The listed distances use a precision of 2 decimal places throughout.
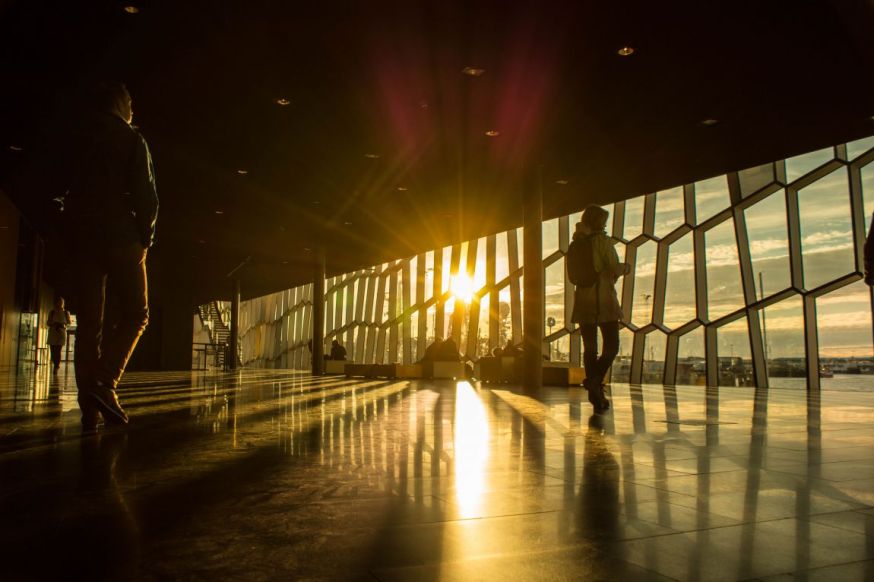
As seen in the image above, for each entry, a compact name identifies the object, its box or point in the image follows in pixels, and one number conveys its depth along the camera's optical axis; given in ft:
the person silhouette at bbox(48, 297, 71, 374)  45.65
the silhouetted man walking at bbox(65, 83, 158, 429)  10.44
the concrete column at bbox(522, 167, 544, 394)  35.58
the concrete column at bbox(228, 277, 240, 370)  91.54
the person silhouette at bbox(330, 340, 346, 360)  66.03
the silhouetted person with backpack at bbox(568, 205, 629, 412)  15.71
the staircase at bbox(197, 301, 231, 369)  133.69
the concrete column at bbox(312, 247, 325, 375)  61.77
